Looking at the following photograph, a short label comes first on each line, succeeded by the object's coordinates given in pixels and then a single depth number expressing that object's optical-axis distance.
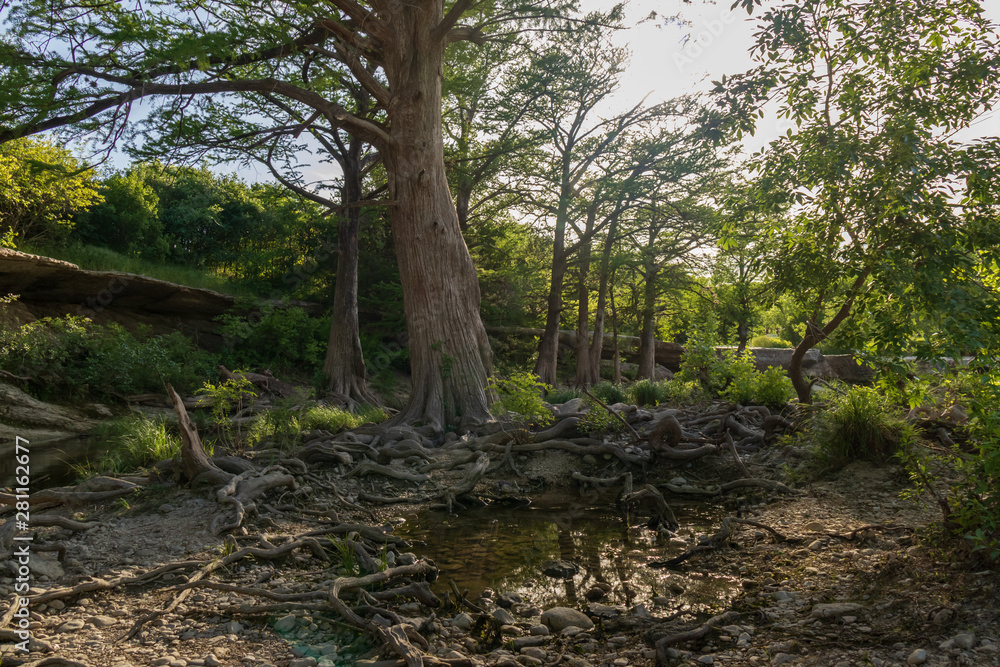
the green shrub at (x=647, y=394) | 12.87
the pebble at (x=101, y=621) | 3.34
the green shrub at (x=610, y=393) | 13.94
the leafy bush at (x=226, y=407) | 7.07
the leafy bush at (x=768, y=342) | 34.66
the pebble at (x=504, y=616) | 3.62
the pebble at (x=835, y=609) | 3.26
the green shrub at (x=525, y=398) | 8.59
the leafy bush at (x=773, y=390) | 9.30
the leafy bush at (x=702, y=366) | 10.71
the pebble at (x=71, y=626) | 3.24
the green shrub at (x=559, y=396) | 12.63
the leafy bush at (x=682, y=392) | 11.14
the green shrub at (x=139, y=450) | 6.70
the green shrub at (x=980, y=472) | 2.91
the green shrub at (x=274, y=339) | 18.20
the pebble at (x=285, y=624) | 3.40
